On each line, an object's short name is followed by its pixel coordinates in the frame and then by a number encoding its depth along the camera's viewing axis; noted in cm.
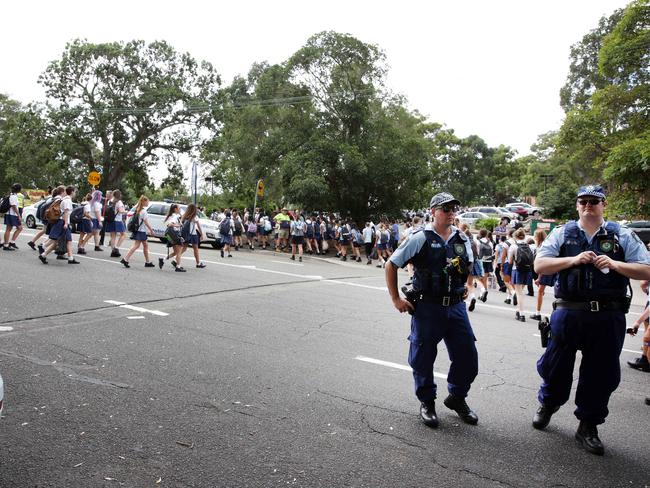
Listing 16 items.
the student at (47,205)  1188
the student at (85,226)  1384
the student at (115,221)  1393
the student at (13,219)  1316
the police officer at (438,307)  421
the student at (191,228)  1255
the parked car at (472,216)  4164
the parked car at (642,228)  2986
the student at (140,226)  1228
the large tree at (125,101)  3291
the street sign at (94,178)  2514
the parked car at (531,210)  4532
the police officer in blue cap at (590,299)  384
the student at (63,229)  1170
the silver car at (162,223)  2172
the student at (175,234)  1238
